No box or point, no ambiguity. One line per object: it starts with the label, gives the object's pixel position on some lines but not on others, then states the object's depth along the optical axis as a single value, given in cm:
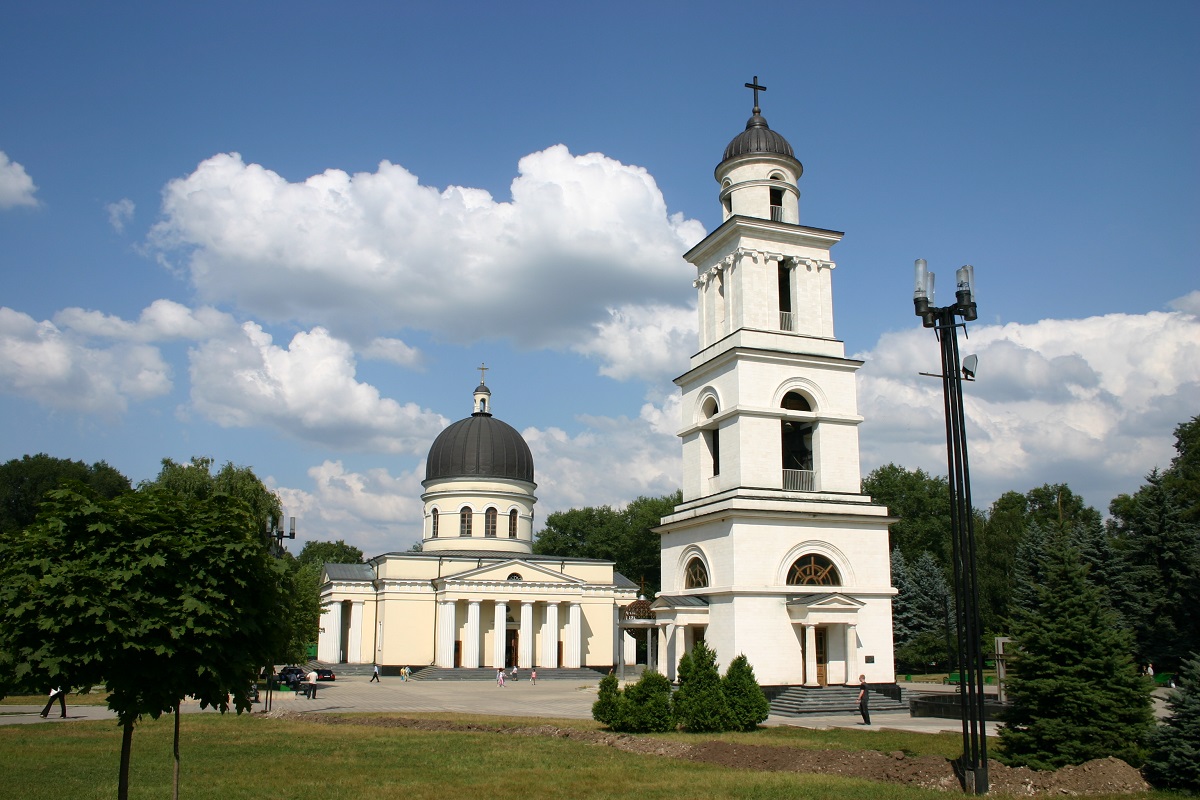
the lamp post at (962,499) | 1380
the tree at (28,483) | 6769
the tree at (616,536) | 8244
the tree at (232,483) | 4134
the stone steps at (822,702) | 2577
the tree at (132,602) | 937
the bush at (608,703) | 2139
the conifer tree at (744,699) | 2156
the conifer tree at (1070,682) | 1410
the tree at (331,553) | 10625
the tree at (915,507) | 7019
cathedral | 2723
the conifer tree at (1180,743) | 1289
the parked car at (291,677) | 4231
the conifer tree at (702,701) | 2131
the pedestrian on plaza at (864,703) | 2334
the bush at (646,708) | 2109
